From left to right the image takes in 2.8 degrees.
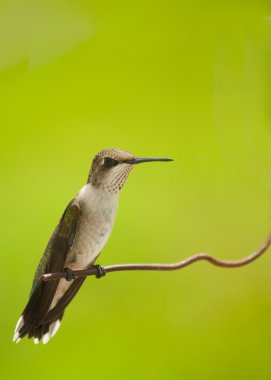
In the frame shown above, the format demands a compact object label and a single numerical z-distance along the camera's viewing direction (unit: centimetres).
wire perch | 184
